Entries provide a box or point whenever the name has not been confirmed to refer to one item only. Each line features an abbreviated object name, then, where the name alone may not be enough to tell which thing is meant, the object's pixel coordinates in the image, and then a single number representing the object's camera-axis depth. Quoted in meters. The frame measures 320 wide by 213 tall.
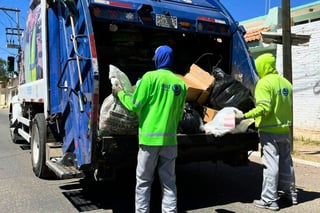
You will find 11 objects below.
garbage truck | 4.66
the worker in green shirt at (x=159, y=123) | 4.14
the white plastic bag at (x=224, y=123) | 5.01
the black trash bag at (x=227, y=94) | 5.45
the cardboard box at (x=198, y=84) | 5.33
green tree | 75.72
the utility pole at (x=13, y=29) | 36.62
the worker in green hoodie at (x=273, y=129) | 5.08
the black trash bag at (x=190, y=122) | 4.98
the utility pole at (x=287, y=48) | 9.07
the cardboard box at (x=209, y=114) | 5.28
